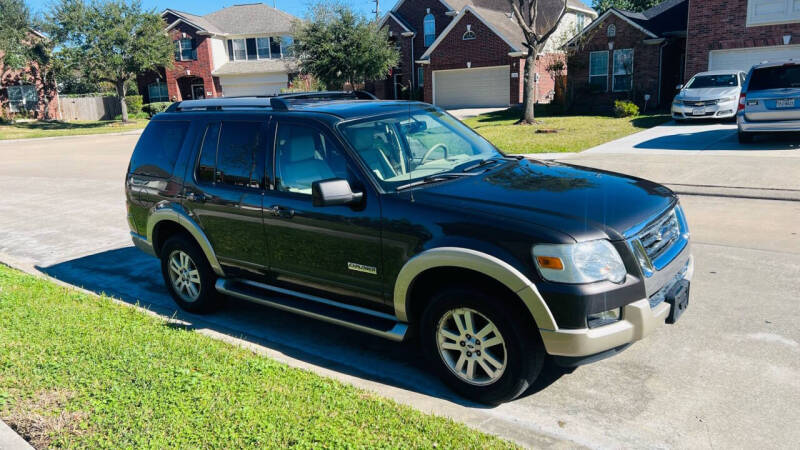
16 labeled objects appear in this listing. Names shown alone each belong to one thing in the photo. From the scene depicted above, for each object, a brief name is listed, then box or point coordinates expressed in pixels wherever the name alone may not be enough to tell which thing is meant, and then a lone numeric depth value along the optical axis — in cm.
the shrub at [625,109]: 2483
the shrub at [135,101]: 4891
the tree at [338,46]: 3525
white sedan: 1912
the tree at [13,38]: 4416
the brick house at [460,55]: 3491
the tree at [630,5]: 6128
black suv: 359
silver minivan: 1324
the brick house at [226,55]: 4762
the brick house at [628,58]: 2714
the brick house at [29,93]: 4659
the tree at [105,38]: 4012
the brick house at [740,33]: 2291
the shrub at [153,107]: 4669
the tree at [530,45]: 2286
